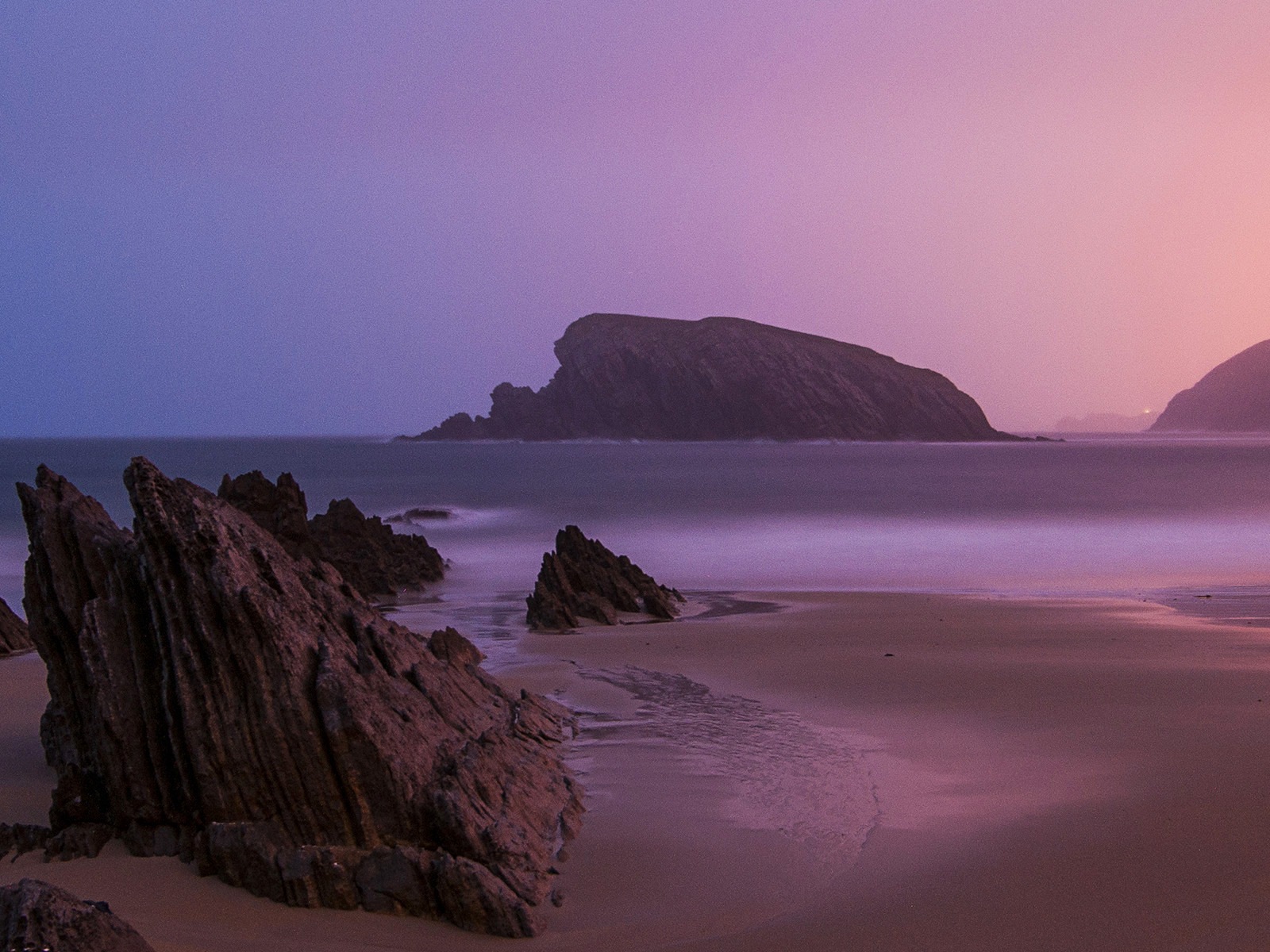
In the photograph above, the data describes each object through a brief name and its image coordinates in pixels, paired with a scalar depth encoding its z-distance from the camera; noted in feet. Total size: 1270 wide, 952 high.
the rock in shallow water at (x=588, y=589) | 57.41
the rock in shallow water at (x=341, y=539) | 74.64
